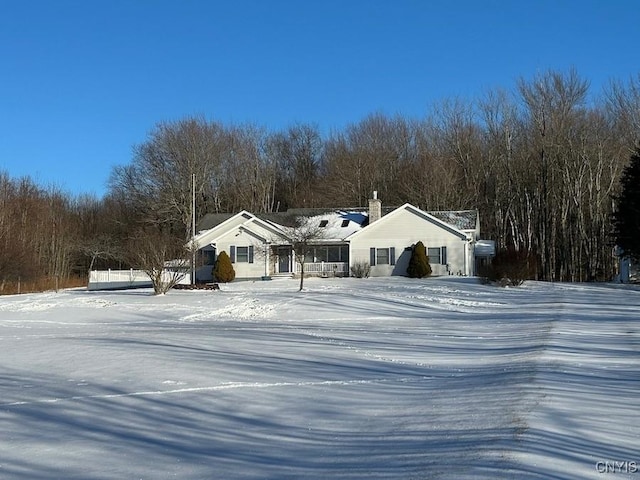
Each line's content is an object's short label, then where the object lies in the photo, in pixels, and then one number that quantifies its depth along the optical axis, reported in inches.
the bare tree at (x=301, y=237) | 1402.6
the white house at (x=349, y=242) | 1673.2
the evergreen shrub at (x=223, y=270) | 1699.1
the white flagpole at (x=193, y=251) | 1342.3
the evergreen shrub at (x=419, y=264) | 1608.0
